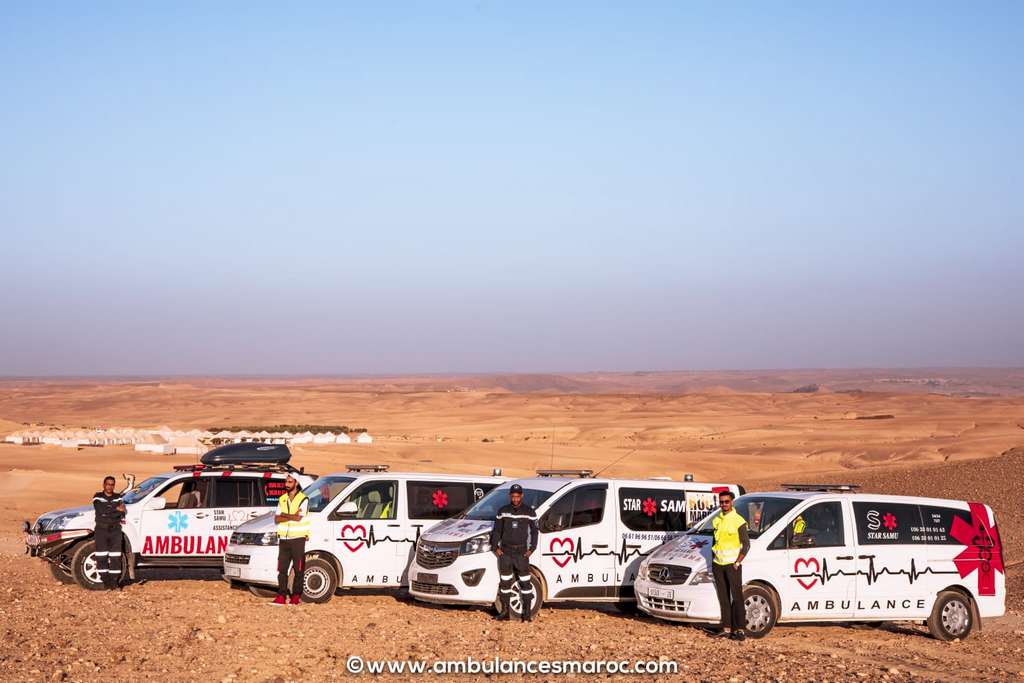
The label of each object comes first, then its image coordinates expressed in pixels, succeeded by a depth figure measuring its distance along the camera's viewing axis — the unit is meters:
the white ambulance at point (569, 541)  14.78
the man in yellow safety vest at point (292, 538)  15.27
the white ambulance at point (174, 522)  17.27
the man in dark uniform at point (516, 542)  14.36
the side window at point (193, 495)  17.59
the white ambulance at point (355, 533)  15.88
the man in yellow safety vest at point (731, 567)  13.59
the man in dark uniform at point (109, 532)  16.59
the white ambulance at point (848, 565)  14.09
